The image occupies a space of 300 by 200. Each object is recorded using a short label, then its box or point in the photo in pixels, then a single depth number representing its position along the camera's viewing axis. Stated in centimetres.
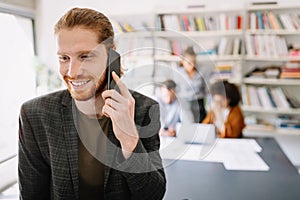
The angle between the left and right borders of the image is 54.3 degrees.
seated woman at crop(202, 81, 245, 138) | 168
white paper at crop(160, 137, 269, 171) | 89
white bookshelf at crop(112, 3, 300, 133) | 218
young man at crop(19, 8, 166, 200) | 57
